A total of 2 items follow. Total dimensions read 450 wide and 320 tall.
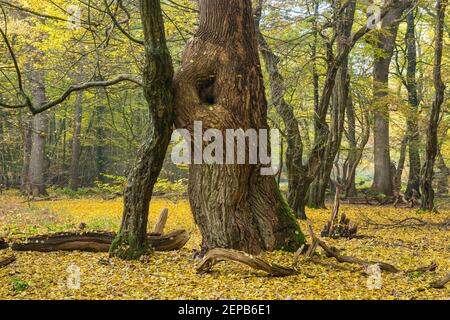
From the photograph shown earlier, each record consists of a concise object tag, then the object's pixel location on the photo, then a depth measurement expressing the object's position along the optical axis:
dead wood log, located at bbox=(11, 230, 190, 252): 7.19
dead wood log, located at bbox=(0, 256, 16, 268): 6.15
